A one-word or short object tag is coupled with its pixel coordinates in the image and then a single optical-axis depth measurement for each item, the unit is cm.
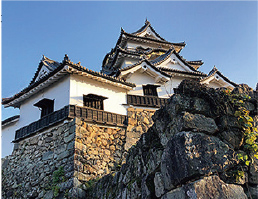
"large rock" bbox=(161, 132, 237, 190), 420
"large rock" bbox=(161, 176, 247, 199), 392
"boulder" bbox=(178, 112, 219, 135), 473
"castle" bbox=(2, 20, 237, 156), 1167
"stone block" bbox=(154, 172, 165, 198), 465
